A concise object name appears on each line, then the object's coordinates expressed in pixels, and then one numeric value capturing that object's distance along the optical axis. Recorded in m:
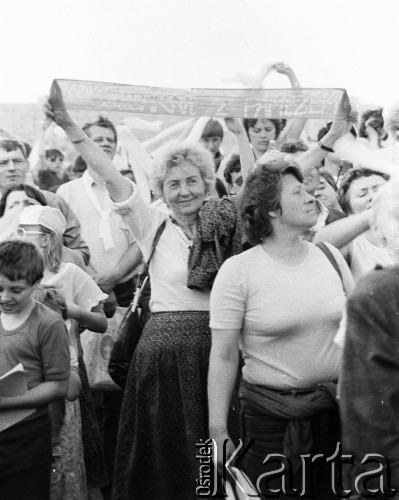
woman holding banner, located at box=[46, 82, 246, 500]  3.94
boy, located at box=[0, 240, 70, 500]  3.63
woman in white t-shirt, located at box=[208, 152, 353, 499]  3.11
